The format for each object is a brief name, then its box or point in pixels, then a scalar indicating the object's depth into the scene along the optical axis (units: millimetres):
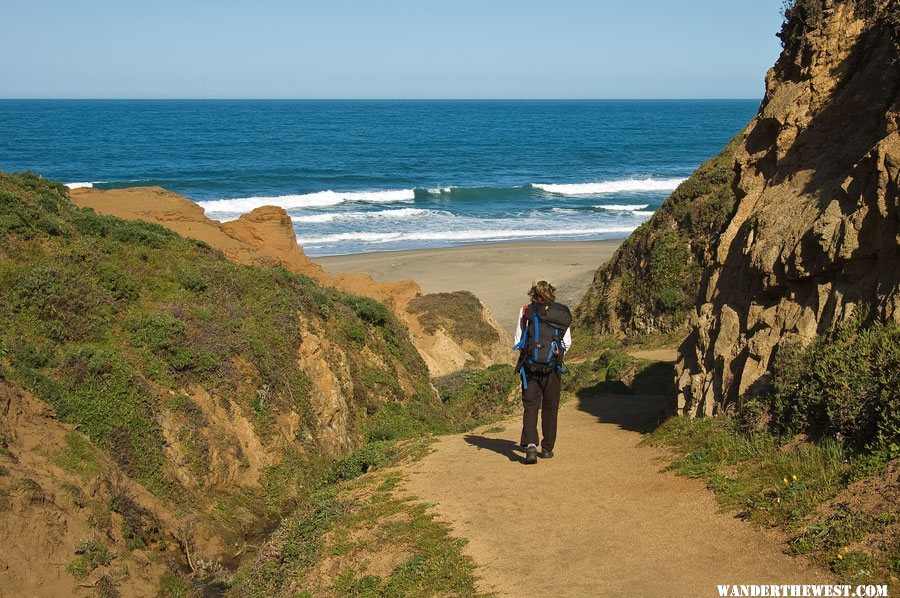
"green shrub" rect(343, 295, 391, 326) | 17516
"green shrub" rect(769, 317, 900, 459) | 6648
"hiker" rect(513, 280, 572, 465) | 8617
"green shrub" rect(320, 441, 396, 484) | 10859
